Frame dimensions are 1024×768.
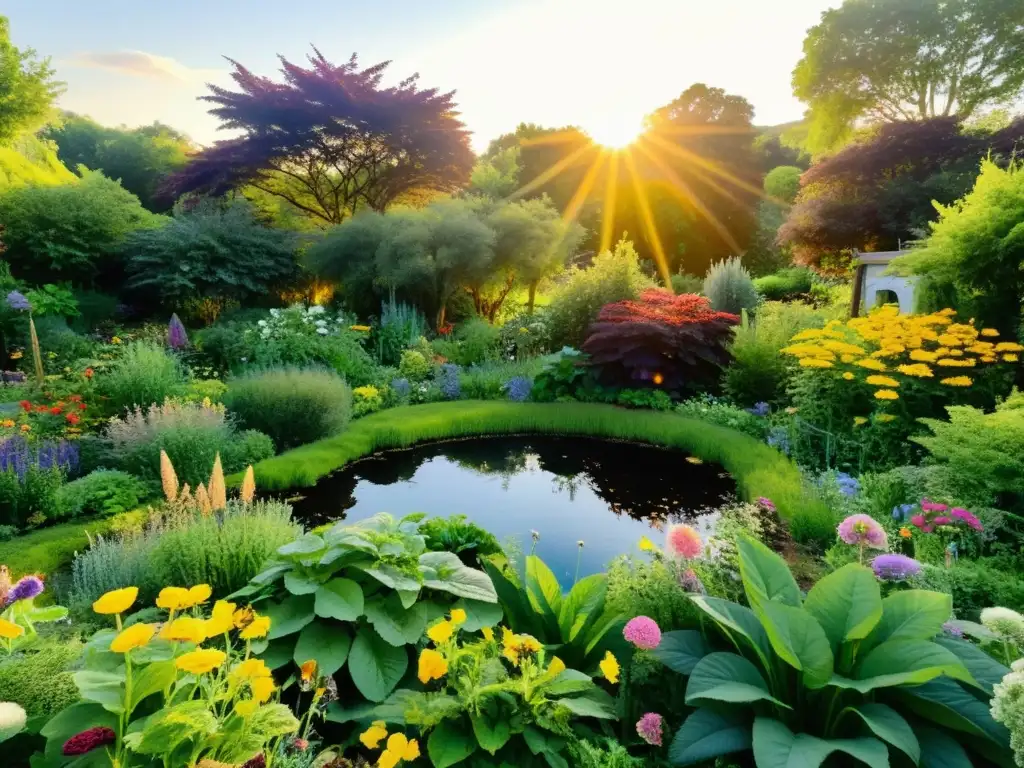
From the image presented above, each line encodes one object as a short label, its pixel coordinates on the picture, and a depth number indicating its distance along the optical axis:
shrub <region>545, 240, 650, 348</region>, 10.77
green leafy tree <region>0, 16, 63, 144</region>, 13.59
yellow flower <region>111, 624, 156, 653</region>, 1.31
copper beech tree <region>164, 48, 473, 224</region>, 14.90
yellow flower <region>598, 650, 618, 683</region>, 1.81
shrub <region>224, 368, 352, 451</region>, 6.50
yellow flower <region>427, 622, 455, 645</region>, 1.74
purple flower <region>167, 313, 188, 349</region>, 8.95
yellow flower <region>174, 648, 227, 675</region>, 1.31
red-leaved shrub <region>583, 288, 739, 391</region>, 8.41
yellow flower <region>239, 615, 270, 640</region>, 1.60
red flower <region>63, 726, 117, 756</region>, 1.38
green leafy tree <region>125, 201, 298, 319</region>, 11.27
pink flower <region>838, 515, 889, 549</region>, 2.28
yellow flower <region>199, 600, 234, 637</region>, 1.50
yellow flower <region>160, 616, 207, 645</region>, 1.39
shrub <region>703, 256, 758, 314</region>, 11.56
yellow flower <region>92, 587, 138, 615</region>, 1.42
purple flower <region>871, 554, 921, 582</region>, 2.25
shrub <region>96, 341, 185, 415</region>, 5.88
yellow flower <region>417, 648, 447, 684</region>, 1.69
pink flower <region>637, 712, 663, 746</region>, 1.79
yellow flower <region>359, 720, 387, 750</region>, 1.66
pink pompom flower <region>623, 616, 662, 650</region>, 1.87
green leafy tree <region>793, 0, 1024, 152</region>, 15.98
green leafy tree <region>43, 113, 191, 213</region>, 21.80
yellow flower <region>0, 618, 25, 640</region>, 1.56
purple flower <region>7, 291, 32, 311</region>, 7.95
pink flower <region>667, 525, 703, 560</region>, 2.24
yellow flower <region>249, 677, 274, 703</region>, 1.45
